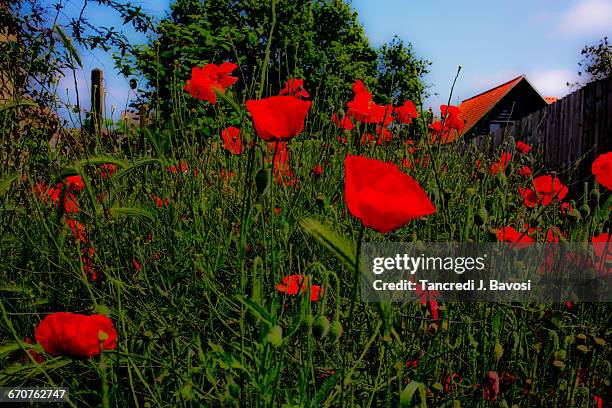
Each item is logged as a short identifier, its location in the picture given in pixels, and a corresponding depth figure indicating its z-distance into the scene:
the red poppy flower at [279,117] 1.03
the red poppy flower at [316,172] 1.78
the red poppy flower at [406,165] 2.41
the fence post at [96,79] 3.31
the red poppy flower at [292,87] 1.94
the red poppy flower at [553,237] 1.40
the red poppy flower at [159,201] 1.70
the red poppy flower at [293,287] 1.17
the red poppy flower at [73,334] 0.91
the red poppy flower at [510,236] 1.46
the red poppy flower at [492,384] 1.00
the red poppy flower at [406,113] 2.51
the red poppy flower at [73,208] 1.92
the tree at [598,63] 19.62
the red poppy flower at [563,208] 2.19
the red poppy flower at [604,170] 1.34
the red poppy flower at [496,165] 2.35
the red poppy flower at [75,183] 1.73
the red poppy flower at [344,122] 2.14
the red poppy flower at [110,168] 1.85
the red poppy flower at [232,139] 2.02
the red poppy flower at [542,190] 1.84
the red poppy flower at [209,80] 1.74
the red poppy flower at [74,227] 1.55
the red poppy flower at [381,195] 0.80
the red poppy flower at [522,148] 3.09
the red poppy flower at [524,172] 2.64
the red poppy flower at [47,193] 1.92
